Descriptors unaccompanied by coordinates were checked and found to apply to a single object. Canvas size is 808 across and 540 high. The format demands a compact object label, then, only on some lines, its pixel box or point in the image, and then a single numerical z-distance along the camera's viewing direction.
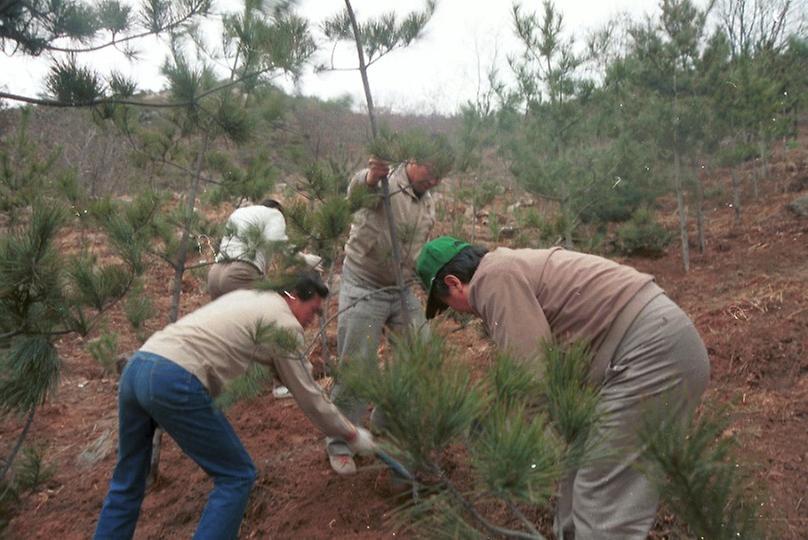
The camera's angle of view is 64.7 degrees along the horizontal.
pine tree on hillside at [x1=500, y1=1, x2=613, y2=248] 6.88
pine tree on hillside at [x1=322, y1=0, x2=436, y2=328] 2.56
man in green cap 1.81
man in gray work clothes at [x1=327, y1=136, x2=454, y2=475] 2.91
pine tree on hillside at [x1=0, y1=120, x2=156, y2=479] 1.94
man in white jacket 2.79
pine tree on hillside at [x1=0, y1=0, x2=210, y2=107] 2.50
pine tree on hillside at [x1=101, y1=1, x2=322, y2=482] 2.73
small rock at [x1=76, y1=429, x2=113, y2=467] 3.92
